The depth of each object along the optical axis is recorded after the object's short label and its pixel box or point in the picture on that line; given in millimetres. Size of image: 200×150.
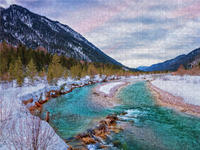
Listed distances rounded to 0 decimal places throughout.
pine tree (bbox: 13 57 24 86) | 29766
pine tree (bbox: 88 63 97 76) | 78669
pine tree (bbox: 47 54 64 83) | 37875
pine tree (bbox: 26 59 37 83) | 36094
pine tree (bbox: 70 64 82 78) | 60450
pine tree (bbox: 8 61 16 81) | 33125
